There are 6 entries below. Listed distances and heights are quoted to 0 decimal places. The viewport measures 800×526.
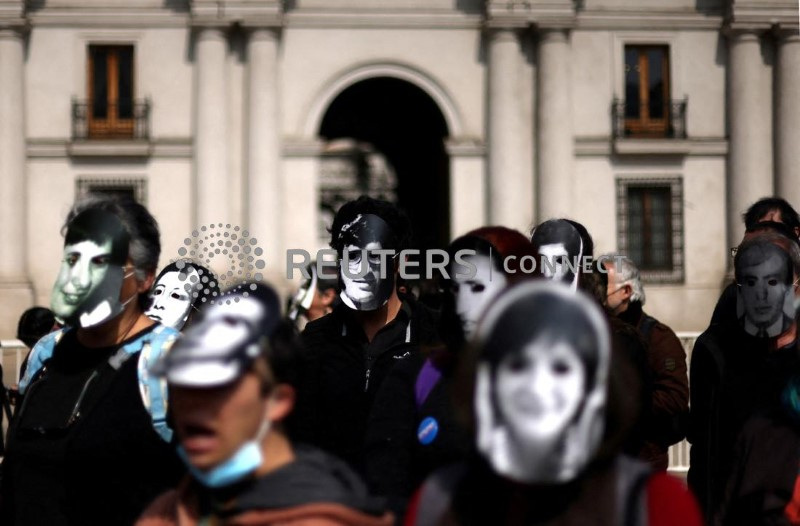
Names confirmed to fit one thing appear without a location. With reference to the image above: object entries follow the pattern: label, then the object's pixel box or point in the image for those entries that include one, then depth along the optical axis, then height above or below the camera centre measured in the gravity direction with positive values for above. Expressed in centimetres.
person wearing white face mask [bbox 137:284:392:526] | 575 -36
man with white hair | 1175 -48
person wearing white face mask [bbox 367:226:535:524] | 823 -39
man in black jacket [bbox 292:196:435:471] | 1023 -26
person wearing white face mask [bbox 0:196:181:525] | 796 -39
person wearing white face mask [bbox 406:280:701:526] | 520 -32
